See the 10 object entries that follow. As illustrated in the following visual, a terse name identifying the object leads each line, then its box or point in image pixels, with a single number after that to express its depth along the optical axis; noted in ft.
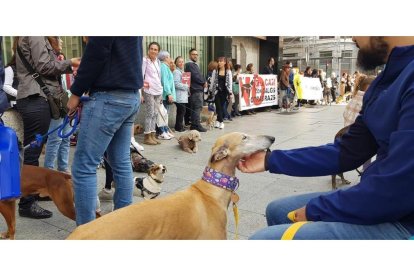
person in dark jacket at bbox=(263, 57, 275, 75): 48.24
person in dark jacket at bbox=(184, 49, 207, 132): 28.99
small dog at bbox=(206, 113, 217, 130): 30.68
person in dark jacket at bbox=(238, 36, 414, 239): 4.18
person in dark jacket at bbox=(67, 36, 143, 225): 7.82
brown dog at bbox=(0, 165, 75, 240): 9.70
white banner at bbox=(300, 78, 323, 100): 54.80
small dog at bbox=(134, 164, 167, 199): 12.59
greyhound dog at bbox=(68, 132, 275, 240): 5.89
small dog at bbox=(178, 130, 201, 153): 21.24
